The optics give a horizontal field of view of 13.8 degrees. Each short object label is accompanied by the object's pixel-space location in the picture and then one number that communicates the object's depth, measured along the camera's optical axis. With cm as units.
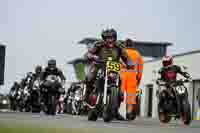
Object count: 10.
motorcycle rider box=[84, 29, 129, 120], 1407
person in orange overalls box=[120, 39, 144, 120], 1586
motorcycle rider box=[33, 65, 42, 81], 2611
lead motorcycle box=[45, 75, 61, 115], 2164
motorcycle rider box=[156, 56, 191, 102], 1673
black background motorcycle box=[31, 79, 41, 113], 2751
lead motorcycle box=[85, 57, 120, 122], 1357
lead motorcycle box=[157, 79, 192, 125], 1595
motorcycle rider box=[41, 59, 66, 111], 2220
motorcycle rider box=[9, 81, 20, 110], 3737
